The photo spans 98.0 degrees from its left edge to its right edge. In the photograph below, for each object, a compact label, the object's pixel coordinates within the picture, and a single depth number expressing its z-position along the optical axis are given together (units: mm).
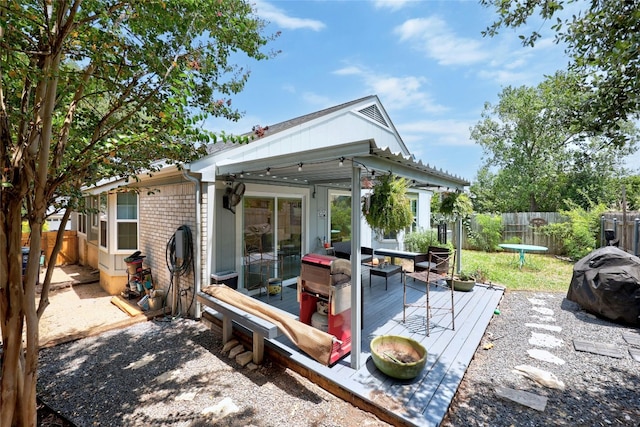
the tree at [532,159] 17391
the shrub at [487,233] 13227
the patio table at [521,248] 8992
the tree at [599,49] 2289
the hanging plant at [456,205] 6926
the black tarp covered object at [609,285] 4957
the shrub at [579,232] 10703
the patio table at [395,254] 7405
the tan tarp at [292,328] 3402
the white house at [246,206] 4406
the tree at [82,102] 2025
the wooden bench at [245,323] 3651
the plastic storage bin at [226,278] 5223
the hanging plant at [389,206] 3965
